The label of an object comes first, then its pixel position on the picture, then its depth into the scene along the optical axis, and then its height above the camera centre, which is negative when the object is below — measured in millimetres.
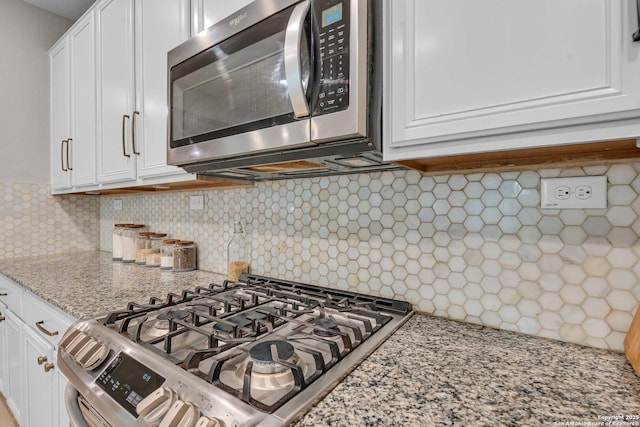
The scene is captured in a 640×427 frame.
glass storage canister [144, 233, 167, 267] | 1767 -234
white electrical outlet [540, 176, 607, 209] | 746 +41
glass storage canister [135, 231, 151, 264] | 1830 -214
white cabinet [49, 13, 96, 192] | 1822 +653
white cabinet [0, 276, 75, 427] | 1183 -659
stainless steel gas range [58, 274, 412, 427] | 539 -325
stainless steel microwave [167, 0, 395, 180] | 721 +327
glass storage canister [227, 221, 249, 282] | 1427 -212
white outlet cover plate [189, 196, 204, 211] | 1686 +41
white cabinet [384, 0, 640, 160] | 515 +257
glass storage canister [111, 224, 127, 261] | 1983 -200
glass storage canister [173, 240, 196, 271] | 1638 -241
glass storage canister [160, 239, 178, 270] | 1678 -243
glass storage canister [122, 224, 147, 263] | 1929 -214
